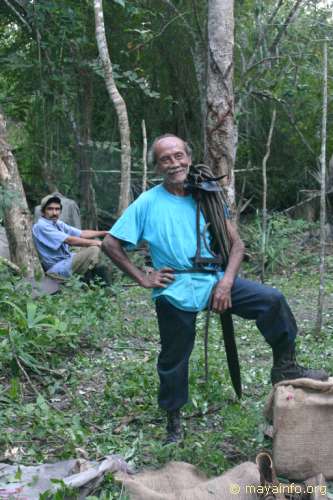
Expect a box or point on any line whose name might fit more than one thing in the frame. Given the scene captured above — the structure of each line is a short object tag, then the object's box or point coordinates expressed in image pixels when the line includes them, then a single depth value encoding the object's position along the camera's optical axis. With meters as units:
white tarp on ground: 3.26
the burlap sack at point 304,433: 3.60
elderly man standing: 3.84
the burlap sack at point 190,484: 3.35
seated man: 8.01
